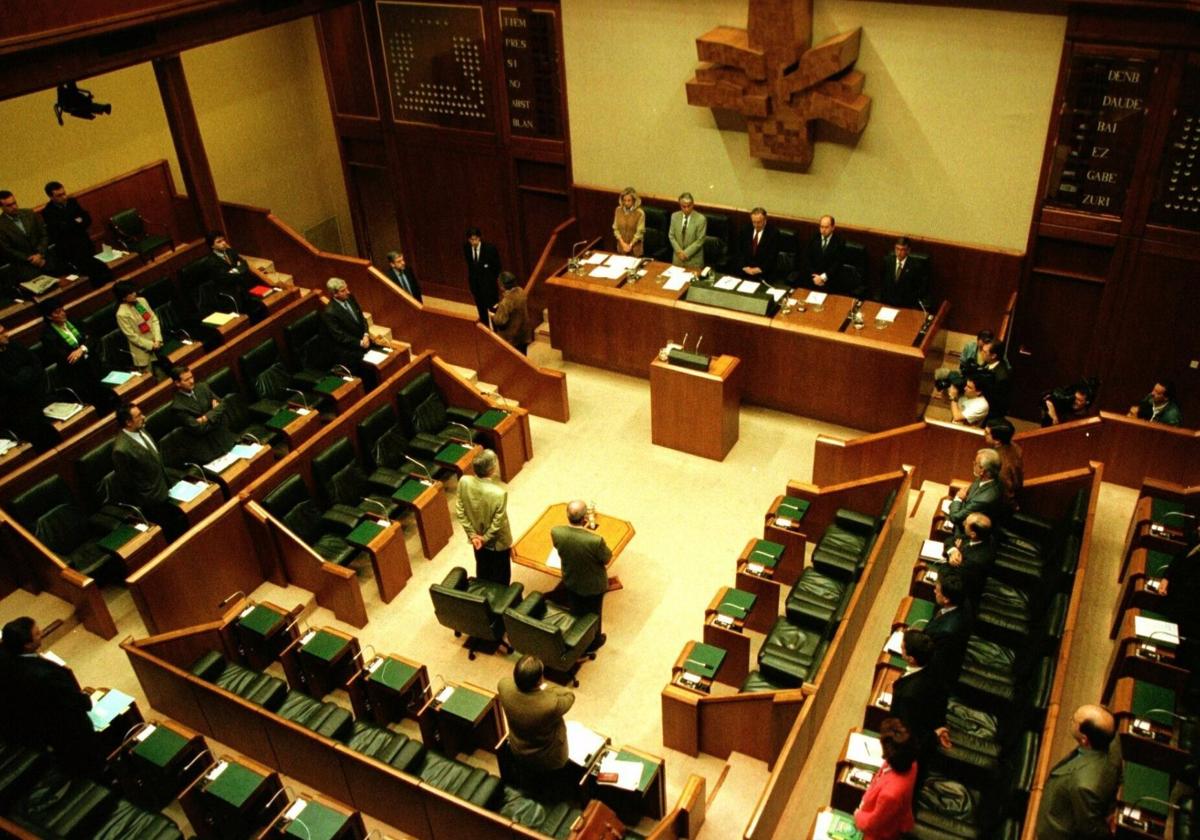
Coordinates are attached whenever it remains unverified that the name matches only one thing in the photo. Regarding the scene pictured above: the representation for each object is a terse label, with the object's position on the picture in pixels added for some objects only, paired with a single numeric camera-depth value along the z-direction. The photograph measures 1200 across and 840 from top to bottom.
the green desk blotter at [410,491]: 7.32
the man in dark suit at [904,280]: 8.48
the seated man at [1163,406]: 7.02
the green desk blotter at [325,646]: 6.07
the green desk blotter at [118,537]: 6.82
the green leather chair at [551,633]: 5.96
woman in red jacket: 4.18
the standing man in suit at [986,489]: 5.96
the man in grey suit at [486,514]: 6.32
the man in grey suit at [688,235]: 9.16
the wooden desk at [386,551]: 6.84
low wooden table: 6.69
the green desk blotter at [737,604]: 6.12
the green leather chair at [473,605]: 6.20
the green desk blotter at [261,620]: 6.25
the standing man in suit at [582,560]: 5.98
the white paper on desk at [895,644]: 5.66
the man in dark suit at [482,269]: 9.34
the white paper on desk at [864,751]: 5.03
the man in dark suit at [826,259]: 8.77
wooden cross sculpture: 8.14
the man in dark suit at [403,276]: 9.28
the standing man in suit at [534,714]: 4.89
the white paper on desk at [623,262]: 9.40
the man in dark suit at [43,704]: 5.32
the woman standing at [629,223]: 9.44
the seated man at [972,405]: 7.27
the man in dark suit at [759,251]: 9.07
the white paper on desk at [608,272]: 9.23
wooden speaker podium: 7.98
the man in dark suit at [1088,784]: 4.28
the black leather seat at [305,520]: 6.97
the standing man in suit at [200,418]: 7.26
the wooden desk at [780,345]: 8.05
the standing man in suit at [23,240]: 8.58
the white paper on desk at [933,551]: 6.26
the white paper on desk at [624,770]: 5.14
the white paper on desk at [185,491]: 7.04
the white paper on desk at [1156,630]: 5.52
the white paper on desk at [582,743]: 5.29
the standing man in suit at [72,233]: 8.79
